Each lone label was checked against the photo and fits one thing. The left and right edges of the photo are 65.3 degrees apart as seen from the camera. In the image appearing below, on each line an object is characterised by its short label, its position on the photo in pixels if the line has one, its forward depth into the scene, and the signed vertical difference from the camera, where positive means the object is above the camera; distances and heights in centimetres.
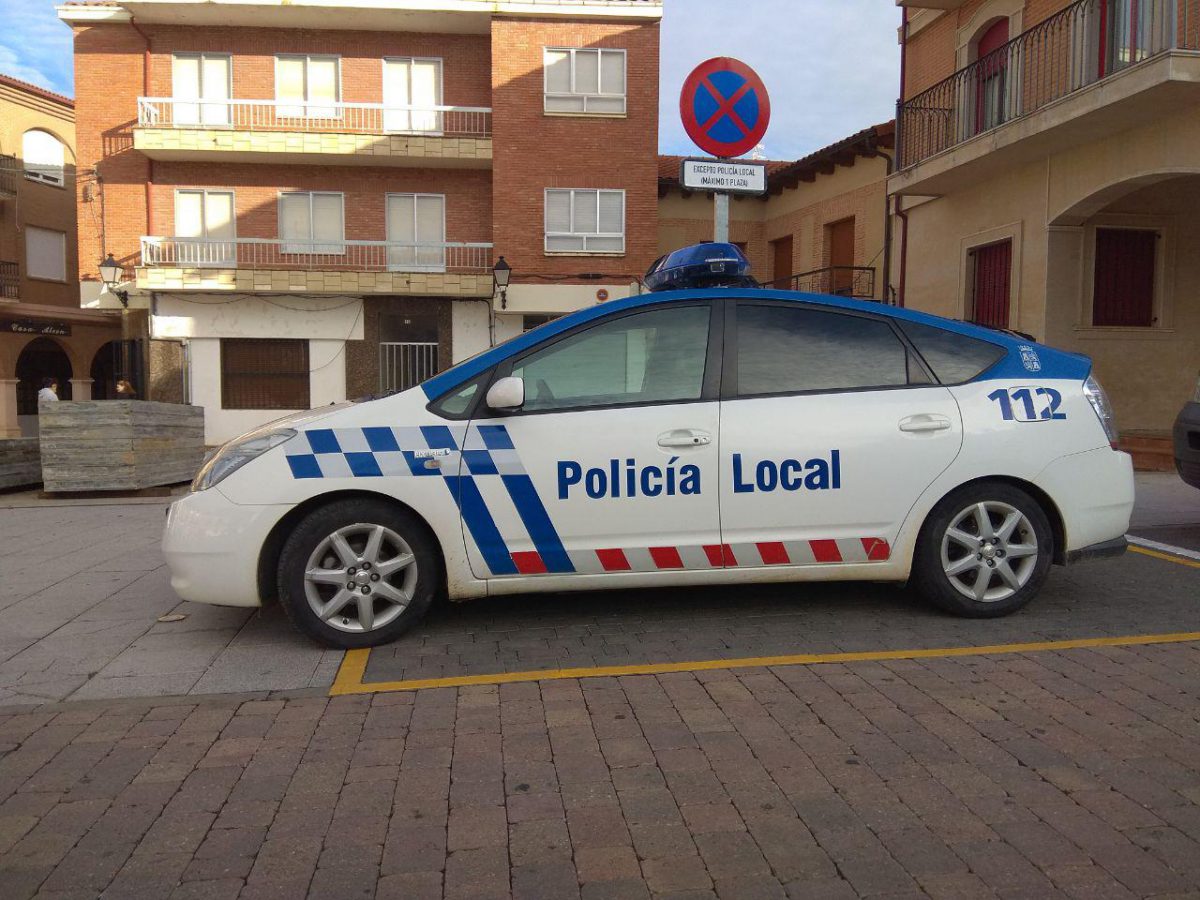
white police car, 420 -34
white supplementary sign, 615 +148
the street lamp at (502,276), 1964 +258
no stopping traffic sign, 616 +194
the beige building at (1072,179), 1117 +315
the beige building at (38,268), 2730 +383
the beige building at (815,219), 1986 +449
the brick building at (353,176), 2083 +503
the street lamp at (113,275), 2062 +264
